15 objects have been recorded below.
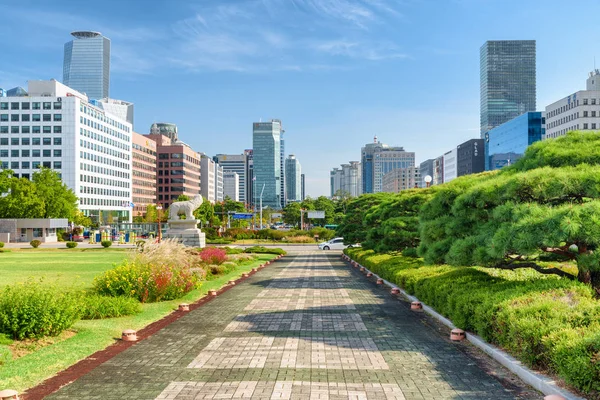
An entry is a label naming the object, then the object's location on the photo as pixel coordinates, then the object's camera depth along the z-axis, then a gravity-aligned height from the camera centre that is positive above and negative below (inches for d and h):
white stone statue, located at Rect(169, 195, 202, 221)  1546.5 +12.3
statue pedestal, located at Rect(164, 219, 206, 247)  1512.1 -56.6
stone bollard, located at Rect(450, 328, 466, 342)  400.2 -96.3
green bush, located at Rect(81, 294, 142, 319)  485.7 -92.2
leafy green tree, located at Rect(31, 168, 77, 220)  2586.1 +93.1
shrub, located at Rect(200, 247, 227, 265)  1018.7 -90.6
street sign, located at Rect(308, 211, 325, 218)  3026.6 -6.3
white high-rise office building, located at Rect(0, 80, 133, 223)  3612.2 +563.1
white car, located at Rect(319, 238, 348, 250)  2128.4 -134.3
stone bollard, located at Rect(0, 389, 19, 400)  247.8 -88.3
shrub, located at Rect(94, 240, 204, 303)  594.5 -76.3
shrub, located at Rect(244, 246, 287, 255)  1690.5 -125.5
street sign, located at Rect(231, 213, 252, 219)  2908.5 -11.5
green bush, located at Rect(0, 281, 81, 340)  379.2 -75.6
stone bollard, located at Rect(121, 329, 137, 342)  403.2 -97.1
